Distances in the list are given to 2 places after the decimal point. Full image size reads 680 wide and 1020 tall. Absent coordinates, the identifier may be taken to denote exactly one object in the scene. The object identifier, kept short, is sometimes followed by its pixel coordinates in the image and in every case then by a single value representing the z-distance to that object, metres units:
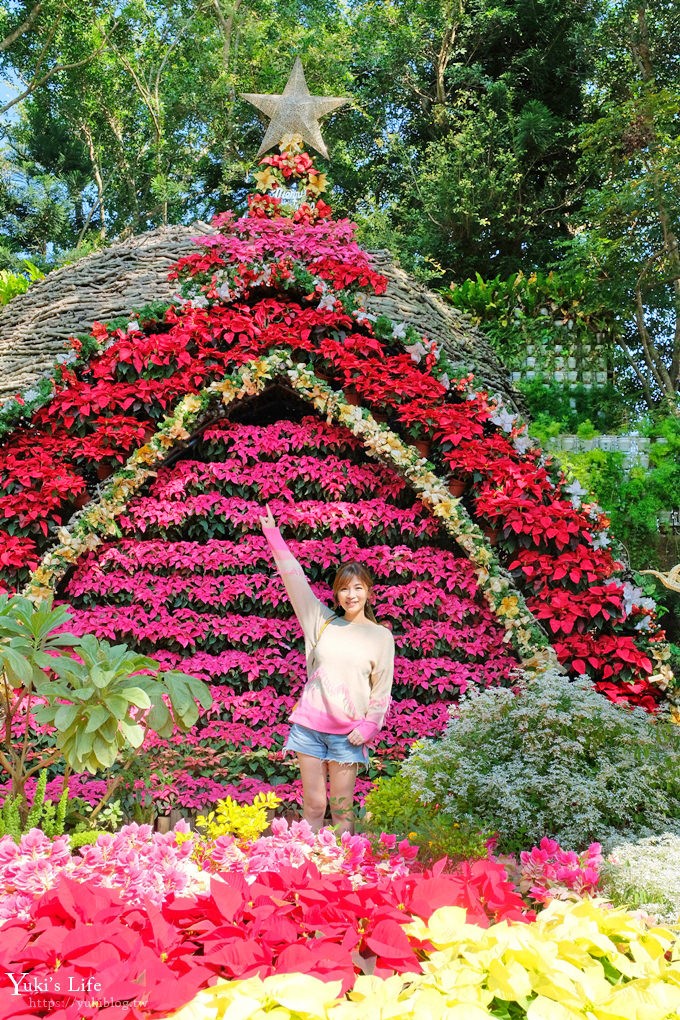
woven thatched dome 8.27
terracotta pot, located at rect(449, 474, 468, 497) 5.26
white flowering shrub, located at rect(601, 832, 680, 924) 2.46
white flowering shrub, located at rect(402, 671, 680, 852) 3.30
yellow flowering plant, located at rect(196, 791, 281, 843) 2.72
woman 4.02
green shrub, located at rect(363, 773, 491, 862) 3.11
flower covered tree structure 4.95
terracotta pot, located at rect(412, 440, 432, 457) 5.30
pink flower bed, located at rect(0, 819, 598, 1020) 1.64
